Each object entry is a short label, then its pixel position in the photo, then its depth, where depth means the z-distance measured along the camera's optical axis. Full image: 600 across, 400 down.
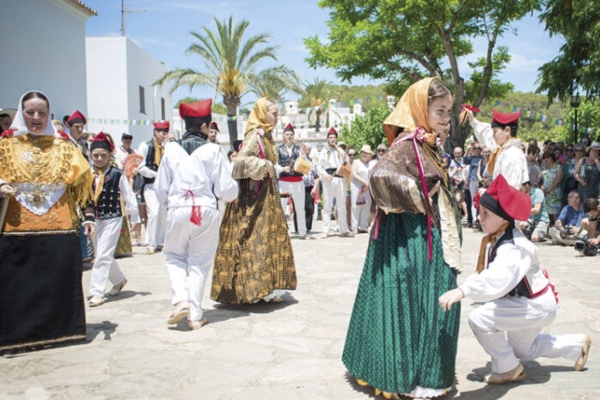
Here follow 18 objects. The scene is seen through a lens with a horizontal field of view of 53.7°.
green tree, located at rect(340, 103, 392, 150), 32.81
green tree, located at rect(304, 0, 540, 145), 21.05
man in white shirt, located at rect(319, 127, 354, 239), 12.17
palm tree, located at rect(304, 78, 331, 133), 49.38
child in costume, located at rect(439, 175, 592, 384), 3.57
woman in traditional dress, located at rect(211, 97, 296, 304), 5.91
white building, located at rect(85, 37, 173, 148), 25.14
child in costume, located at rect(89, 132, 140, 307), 6.33
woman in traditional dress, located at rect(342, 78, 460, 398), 3.44
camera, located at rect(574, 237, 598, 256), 9.07
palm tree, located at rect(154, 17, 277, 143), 25.41
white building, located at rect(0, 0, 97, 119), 16.14
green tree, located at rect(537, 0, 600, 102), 14.09
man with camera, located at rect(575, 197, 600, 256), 9.08
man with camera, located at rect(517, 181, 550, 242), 10.88
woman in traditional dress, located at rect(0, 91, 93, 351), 4.72
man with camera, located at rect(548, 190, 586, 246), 10.13
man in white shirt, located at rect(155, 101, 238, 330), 5.27
